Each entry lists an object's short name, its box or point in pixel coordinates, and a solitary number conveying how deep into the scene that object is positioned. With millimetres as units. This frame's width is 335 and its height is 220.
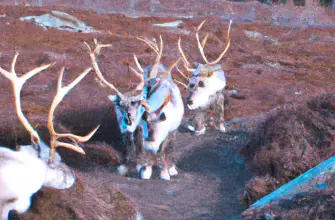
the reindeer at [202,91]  23156
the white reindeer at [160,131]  17391
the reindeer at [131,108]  16281
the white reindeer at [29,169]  10062
